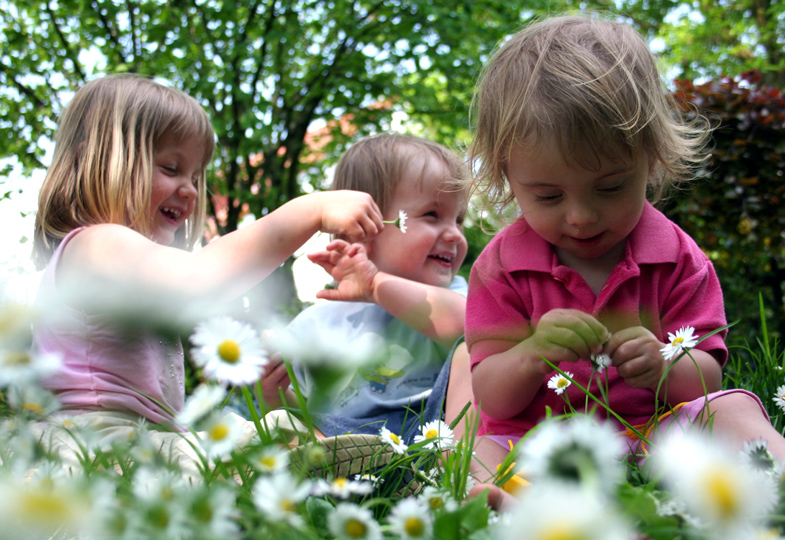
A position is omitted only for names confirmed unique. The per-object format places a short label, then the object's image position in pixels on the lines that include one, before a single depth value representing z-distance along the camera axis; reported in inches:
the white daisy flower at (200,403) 21.7
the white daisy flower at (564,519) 13.8
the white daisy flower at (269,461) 21.1
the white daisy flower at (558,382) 33.5
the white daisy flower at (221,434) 21.5
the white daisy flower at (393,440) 29.6
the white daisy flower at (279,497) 18.1
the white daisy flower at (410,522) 20.4
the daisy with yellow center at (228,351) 22.0
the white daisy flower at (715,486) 15.7
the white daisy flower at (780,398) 33.3
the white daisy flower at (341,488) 24.2
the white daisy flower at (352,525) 19.9
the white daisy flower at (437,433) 31.2
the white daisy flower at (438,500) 25.0
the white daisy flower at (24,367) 22.4
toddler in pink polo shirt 33.6
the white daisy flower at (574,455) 17.2
